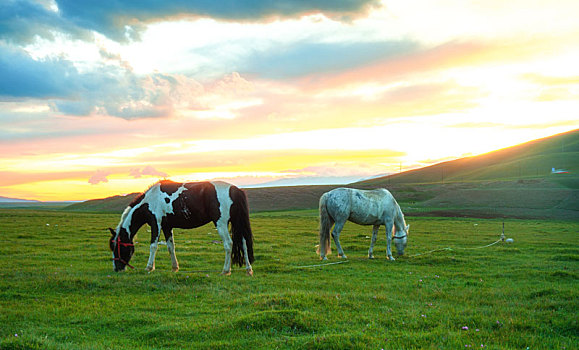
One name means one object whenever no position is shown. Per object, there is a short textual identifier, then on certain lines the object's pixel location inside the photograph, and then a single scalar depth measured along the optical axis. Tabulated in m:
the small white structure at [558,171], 133.02
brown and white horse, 13.56
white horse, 17.72
